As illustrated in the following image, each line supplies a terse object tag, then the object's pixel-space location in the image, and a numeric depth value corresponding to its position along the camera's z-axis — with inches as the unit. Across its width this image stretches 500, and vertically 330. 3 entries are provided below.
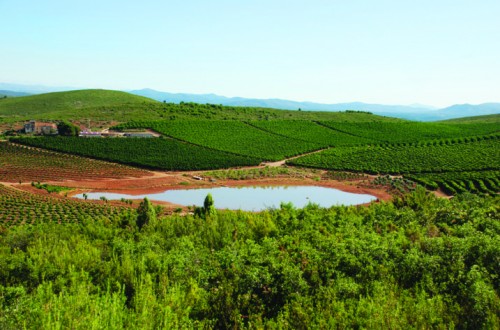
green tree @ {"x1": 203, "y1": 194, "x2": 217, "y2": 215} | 1272.9
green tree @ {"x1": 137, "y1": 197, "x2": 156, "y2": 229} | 1150.3
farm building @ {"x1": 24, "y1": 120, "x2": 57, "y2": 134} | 3312.0
